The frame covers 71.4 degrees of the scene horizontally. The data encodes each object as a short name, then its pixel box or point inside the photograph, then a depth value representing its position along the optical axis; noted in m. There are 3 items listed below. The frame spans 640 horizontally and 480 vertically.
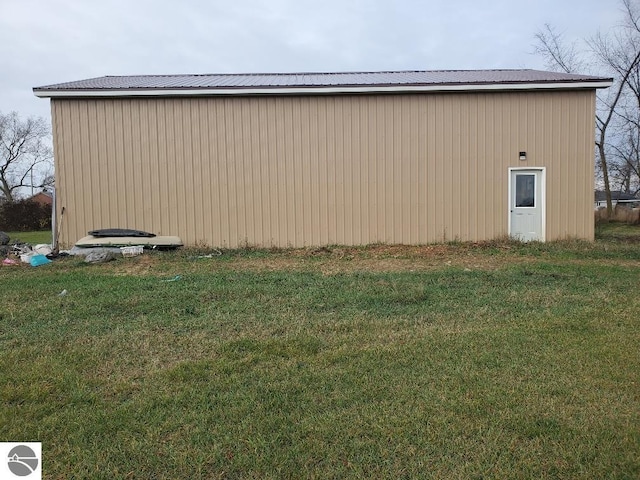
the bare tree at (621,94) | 21.66
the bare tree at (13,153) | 40.34
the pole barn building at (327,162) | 9.92
